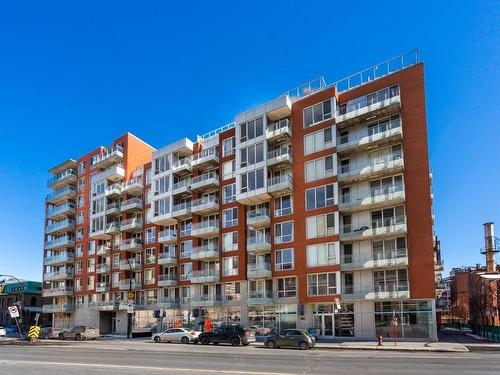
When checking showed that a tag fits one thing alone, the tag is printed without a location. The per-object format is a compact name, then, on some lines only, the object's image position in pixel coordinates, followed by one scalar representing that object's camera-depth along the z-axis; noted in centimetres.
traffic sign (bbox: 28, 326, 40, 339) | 4403
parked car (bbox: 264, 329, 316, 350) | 3194
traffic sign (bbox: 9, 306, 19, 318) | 4507
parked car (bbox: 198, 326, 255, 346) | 3597
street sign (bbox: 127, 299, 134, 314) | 4909
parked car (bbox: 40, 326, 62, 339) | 4997
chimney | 7425
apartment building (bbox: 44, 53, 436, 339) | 4203
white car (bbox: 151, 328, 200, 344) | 4016
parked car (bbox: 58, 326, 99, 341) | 4794
